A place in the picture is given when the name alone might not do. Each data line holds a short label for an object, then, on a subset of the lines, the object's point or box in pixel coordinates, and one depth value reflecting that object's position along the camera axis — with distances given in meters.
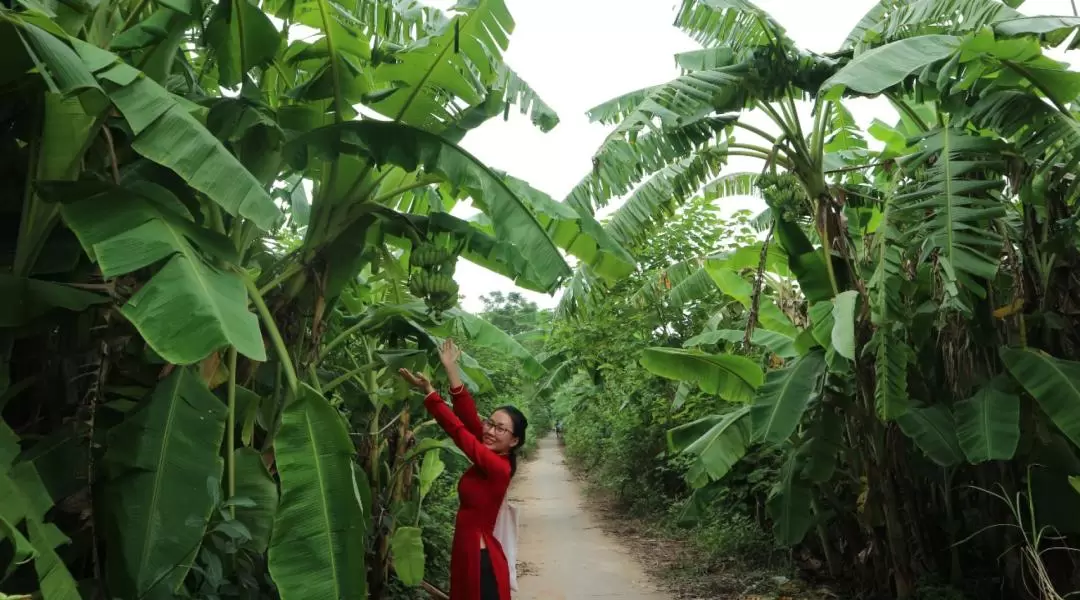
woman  3.81
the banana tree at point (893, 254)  4.50
